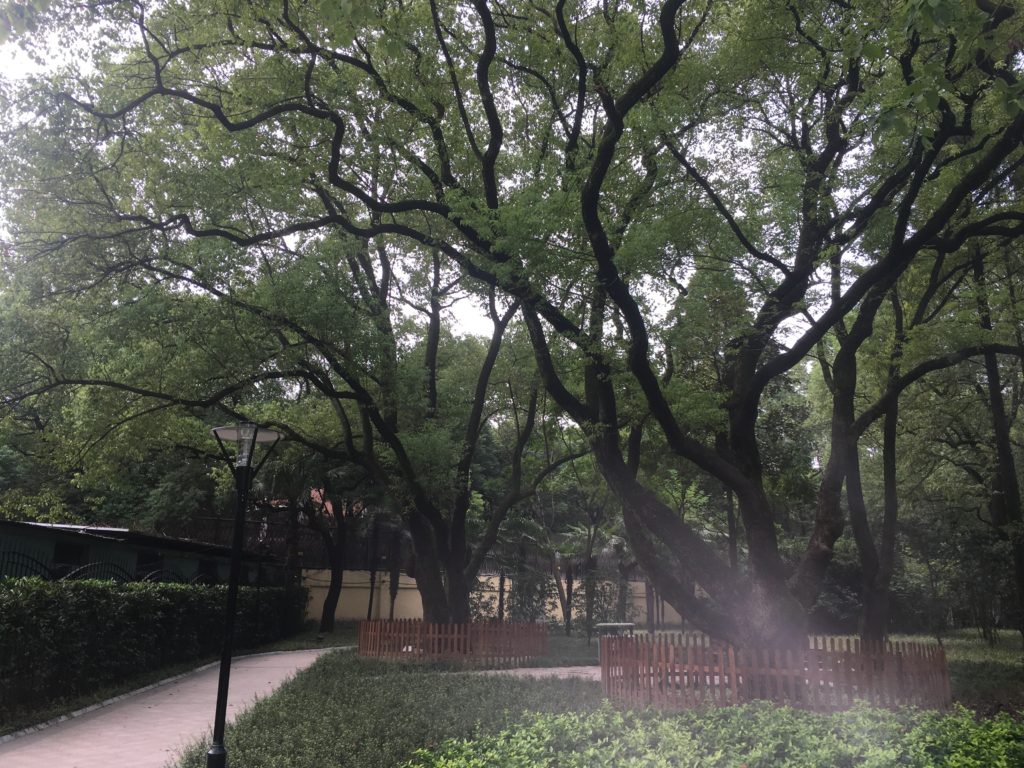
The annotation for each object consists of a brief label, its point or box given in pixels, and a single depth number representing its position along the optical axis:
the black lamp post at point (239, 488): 7.10
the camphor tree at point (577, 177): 10.25
